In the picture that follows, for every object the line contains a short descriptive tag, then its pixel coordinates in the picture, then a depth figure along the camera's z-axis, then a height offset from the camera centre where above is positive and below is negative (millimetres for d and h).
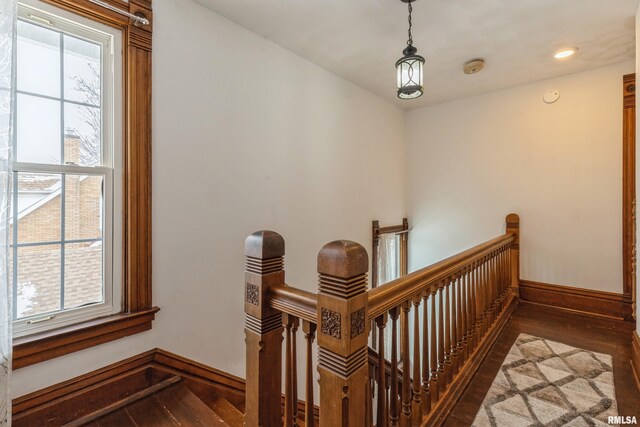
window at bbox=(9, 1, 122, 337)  1474 +207
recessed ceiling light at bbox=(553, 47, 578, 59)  2701 +1455
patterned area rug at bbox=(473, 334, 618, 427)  1606 -1080
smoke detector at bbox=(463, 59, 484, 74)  2882 +1438
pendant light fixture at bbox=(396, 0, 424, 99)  2020 +953
